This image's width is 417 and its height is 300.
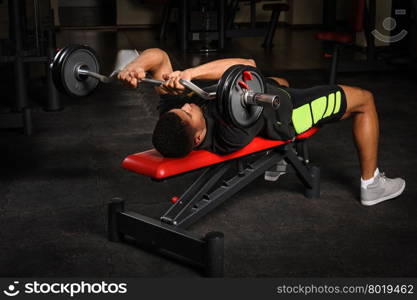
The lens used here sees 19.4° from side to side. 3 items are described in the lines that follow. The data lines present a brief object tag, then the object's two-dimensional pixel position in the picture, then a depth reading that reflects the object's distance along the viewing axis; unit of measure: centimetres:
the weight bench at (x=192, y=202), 467
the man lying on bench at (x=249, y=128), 471
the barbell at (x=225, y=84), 455
